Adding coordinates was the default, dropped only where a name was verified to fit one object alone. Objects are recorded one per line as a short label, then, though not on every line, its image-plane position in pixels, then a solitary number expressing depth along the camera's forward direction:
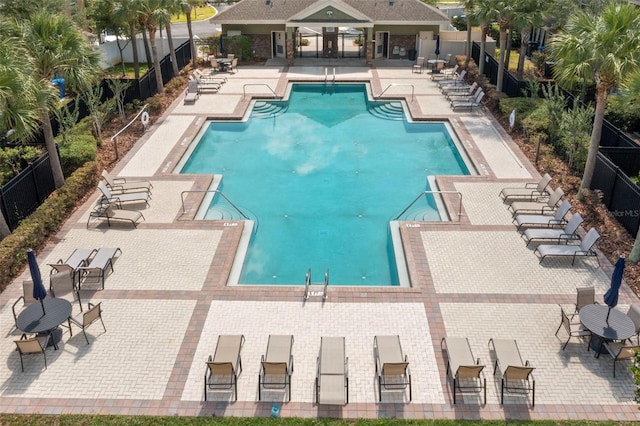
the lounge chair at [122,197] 18.39
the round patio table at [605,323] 11.76
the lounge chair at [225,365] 11.21
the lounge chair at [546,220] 16.98
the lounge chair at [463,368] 11.08
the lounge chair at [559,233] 16.25
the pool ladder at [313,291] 14.32
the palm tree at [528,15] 27.41
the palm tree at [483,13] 29.10
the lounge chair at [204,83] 32.78
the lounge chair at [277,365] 11.23
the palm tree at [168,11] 28.34
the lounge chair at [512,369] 10.97
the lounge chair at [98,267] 14.81
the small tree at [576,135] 20.53
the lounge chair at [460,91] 30.52
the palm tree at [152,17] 27.72
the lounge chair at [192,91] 30.73
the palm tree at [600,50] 15.74
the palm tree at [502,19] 27.81
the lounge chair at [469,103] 29.12
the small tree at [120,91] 26.20
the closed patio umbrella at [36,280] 11.84
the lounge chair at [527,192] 19.02
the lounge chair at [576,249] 15.35
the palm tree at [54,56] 17.95
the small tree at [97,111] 23.67
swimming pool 17.06
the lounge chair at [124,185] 19.50
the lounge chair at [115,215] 17.75
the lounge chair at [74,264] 14.62
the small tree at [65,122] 21.61
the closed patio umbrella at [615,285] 11.55
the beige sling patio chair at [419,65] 37.06
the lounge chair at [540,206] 17.95
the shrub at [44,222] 14.91
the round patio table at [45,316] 12.10
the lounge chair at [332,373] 10.74
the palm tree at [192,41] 33.66
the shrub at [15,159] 19.59
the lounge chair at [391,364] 11.20
